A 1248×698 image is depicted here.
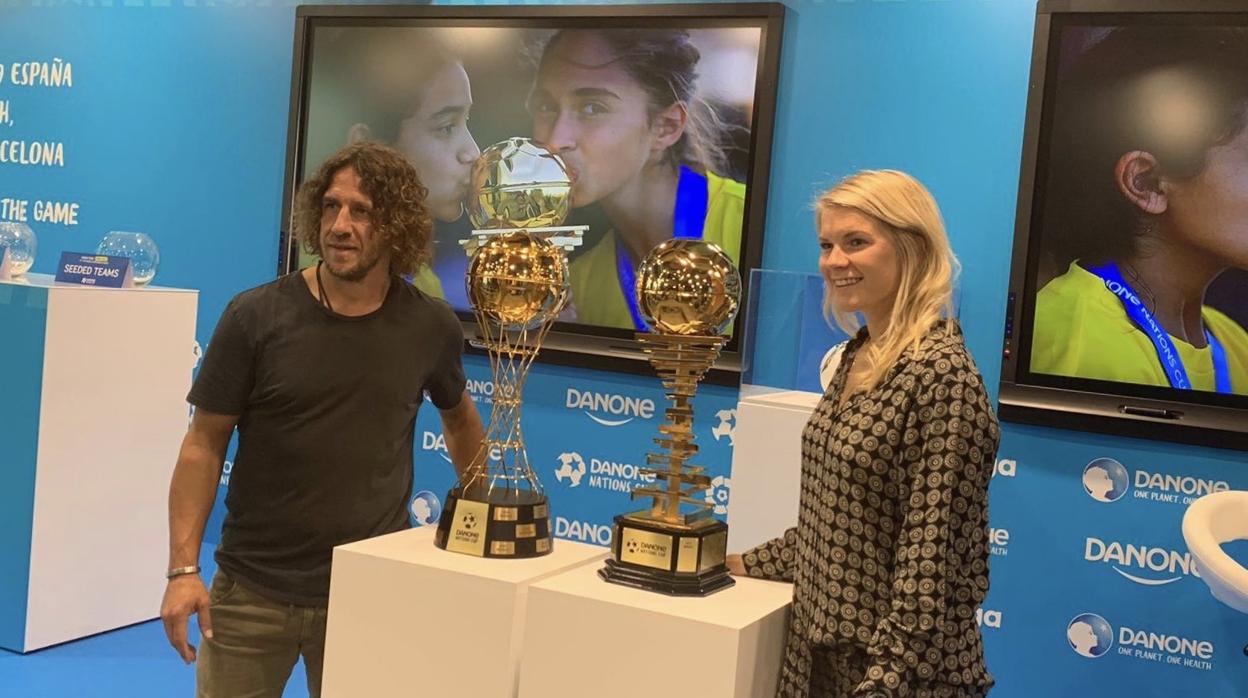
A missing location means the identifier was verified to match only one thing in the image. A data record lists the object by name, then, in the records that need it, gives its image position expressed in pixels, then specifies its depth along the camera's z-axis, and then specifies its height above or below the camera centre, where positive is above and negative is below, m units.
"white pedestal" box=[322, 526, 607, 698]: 1.83 -0.47
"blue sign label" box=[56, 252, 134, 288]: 4.43 +0.00
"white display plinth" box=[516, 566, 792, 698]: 1.68 -0.44
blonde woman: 1.67 -0.19
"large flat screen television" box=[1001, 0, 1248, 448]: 3.85 +0.42
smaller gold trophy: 1.86 -0.07
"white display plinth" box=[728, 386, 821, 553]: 3.69 -0.40
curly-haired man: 2.25 -0.28
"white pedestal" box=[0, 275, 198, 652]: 4.16 -0.61
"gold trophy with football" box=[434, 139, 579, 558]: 1.97 -0.04
